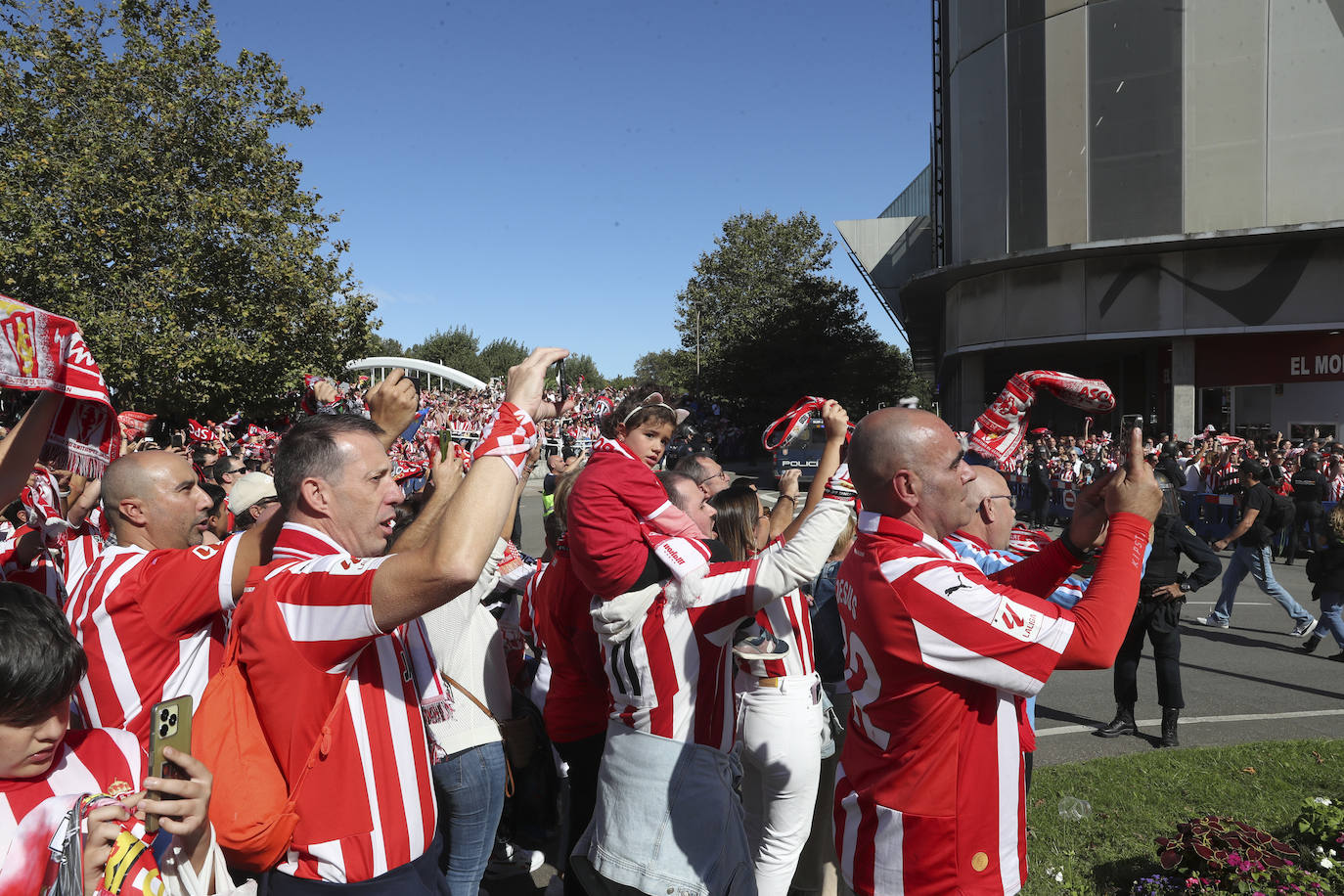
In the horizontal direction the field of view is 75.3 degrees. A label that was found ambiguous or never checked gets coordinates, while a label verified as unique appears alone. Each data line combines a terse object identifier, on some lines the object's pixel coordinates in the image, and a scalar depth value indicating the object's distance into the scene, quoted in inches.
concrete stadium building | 898.1
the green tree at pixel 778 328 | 1592.0
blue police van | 946.1
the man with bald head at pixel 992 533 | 137.1
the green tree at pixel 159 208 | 732.7
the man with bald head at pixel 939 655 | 86.4
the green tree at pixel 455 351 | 3742.6
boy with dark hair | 56.1
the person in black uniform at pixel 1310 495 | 494.0
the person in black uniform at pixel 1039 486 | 745.6
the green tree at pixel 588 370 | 3924.7
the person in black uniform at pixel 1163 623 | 245.9
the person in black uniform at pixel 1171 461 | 518.4
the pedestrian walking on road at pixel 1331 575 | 327.6
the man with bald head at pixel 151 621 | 96.9
